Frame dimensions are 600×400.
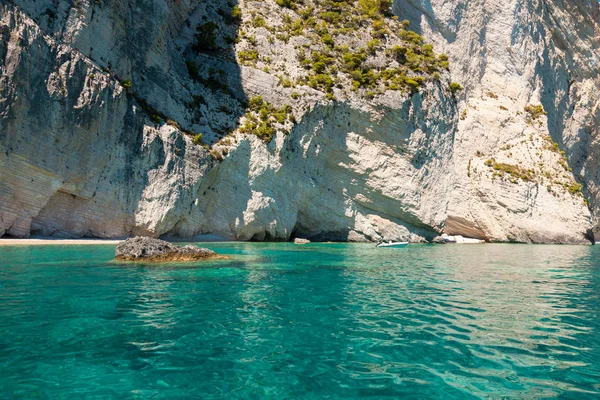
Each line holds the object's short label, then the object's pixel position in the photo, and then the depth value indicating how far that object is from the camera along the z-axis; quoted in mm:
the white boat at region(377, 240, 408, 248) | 41250
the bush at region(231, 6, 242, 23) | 55438
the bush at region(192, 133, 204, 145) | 40938
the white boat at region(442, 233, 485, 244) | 54562
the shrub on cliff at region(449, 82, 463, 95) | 59425
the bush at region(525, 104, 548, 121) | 66438
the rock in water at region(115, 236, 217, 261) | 22438
